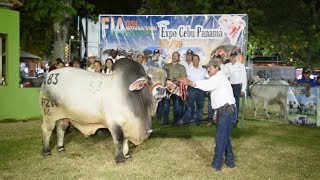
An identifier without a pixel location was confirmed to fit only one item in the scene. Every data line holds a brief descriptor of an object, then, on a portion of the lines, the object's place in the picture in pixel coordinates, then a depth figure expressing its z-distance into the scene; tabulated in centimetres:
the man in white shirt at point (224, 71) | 1071
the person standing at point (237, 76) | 1103
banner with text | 1188
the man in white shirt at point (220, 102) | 705
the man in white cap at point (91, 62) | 1014
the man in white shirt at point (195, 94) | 1133
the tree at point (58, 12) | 1500
